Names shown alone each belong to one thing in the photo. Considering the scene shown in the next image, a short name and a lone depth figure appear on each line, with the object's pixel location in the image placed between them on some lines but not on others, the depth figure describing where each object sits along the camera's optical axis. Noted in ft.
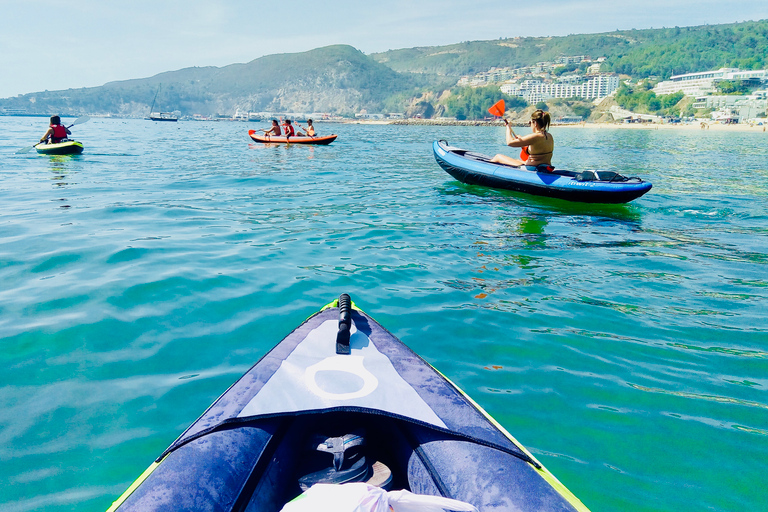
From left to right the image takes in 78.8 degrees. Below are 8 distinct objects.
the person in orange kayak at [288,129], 76.69
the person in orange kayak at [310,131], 80.87
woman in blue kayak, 33.14
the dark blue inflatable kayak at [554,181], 31.55
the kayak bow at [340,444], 6.07
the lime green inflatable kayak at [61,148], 56.29
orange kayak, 79.05
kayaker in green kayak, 56.49
